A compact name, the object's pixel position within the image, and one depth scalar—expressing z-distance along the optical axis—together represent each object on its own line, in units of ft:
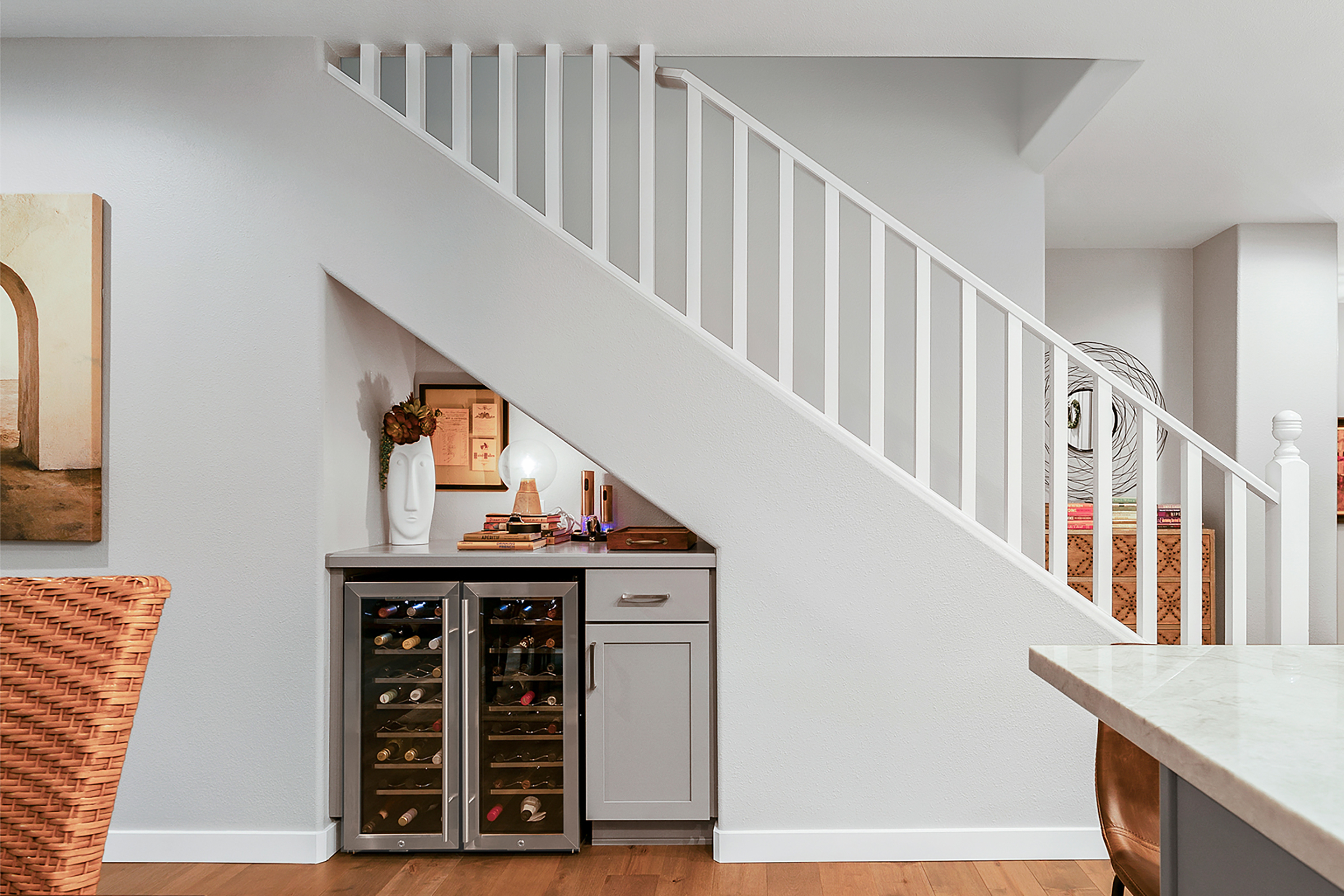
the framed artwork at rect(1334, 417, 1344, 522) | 16.97
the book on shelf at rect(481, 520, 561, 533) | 10.64
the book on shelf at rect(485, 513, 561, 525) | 10.54
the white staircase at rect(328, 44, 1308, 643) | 8.48
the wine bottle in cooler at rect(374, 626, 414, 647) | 8.92
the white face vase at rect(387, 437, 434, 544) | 10.08
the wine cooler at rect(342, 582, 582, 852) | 8.82
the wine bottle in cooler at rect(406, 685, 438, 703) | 8.96
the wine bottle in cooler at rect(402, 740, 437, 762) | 8.88
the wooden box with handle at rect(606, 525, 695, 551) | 9.37
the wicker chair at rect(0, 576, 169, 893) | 3.71
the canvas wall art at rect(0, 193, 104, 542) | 8.71
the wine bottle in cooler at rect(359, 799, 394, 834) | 8.86
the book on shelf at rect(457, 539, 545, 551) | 9.45
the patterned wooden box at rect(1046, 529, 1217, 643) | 13.92
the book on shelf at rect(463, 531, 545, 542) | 9.61
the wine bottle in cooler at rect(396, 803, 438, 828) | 8.79
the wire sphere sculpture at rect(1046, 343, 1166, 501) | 15.76
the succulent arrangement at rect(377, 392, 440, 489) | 10.14
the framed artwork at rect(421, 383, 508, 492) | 11.66
